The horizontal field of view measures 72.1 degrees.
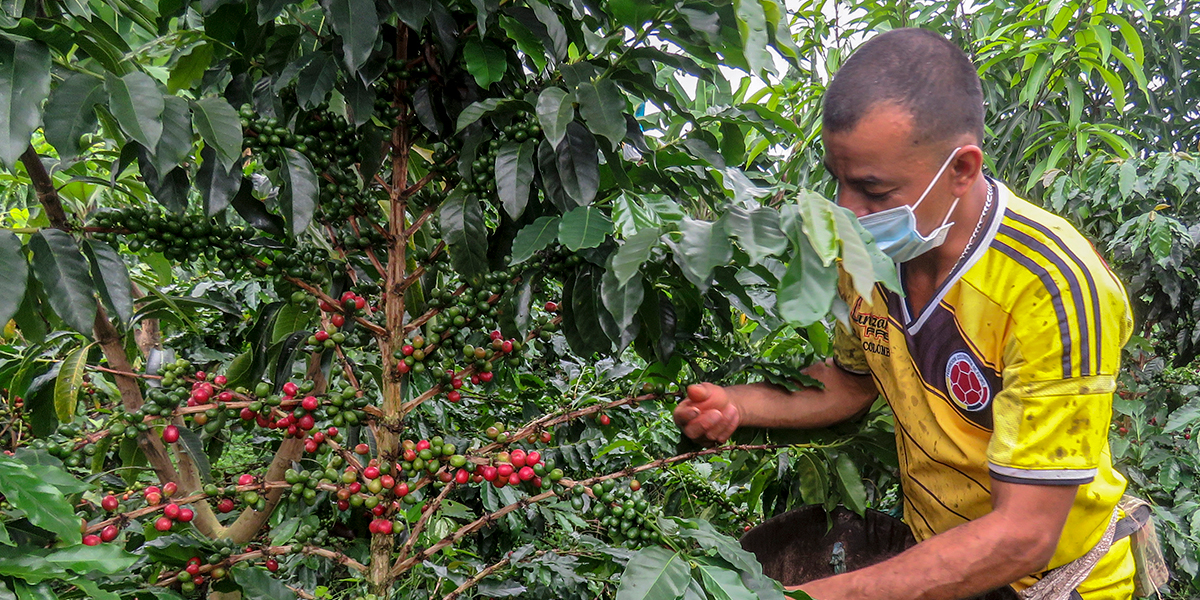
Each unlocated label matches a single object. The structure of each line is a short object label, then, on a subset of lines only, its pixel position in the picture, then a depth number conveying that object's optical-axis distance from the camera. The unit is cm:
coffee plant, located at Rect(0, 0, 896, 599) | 107
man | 133
